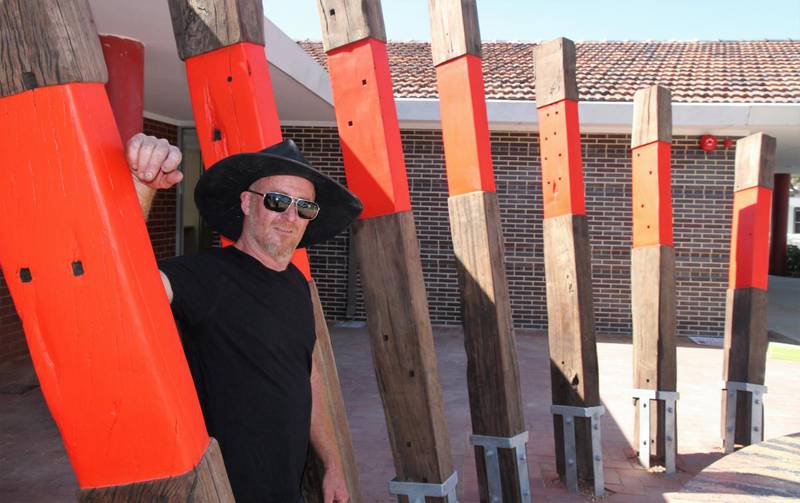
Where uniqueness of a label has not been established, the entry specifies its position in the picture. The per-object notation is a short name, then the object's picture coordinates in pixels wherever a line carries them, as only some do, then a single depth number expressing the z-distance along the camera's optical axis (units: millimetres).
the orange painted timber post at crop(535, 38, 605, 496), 3885
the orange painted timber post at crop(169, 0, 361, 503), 1907
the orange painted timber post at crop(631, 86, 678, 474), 4457
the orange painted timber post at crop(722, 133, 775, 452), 4738
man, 1776
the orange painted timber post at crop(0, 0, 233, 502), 978
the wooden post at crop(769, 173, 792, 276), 19703
